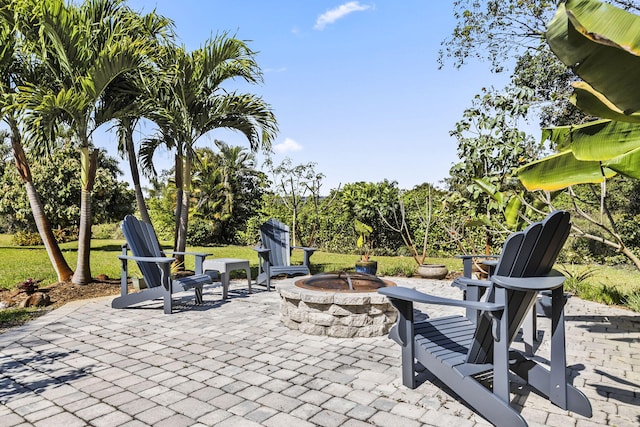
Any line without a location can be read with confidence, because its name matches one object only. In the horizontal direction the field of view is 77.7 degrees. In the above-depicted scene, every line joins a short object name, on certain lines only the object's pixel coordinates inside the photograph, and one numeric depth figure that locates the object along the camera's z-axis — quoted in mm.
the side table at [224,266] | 6465
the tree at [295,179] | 11594
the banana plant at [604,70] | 1946
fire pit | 4406
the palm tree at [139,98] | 7410
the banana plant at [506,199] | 5430
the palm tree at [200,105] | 7711
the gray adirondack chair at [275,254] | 7145
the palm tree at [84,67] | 6109
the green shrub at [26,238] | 18062
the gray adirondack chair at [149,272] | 5324
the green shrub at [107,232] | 23453
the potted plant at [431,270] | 8734
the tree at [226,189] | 18203
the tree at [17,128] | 6473
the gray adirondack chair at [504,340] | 2346
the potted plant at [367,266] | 8630
